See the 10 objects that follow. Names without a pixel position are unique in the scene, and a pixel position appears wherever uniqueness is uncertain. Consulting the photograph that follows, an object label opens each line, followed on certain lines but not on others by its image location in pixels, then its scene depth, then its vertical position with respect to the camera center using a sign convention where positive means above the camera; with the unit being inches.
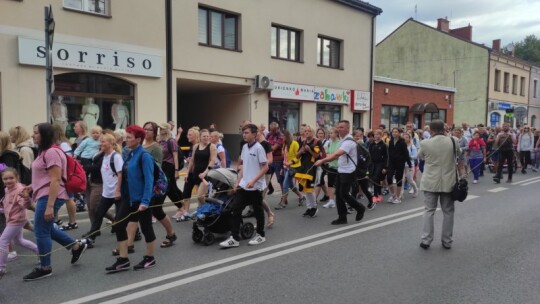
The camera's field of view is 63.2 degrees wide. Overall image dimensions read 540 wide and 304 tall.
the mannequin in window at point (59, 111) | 454.0 +8.9
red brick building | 911.0 +45.0
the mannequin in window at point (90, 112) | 481.6 +8.5
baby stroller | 244.8 -51.3
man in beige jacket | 232.8 -30.7
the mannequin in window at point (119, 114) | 506.6 +7.0
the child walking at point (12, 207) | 188.9 -38.0
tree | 2914.6 +503.3
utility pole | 304.0 +51.6
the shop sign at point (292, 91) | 677.3 +48.5
